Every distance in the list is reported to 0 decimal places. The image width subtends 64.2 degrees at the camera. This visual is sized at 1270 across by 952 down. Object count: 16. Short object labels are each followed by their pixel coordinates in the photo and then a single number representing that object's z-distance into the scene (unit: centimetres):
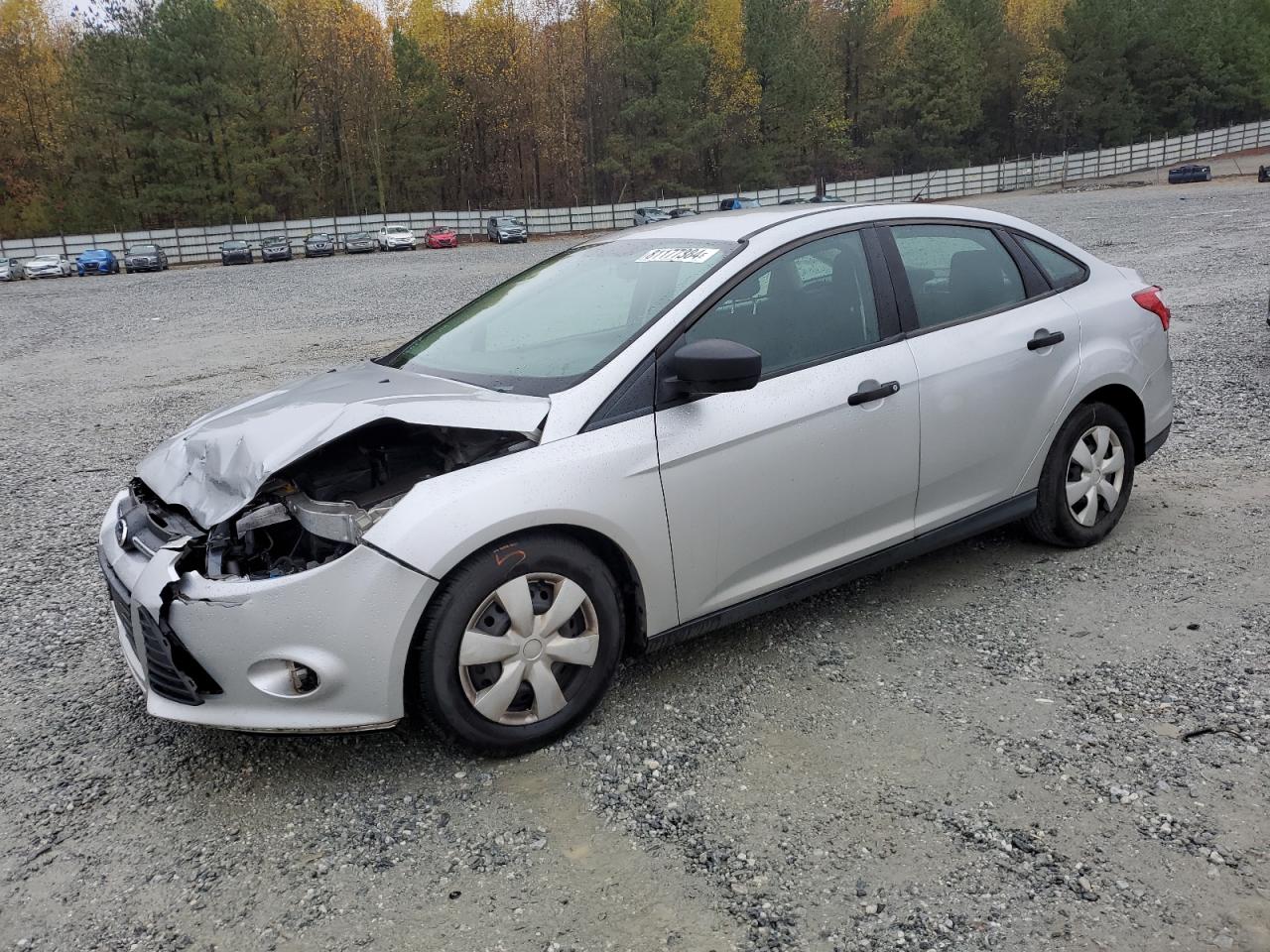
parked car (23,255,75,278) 3856
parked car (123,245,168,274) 4069
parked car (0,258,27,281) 3747
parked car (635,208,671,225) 4359
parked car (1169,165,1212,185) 5016
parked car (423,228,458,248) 4584
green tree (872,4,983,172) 7456
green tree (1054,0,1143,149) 7725
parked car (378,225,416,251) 4512
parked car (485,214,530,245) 4612
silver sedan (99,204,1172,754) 286
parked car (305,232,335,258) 4338
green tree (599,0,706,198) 6253
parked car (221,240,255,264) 4241
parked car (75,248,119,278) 3978
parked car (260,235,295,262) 4216
